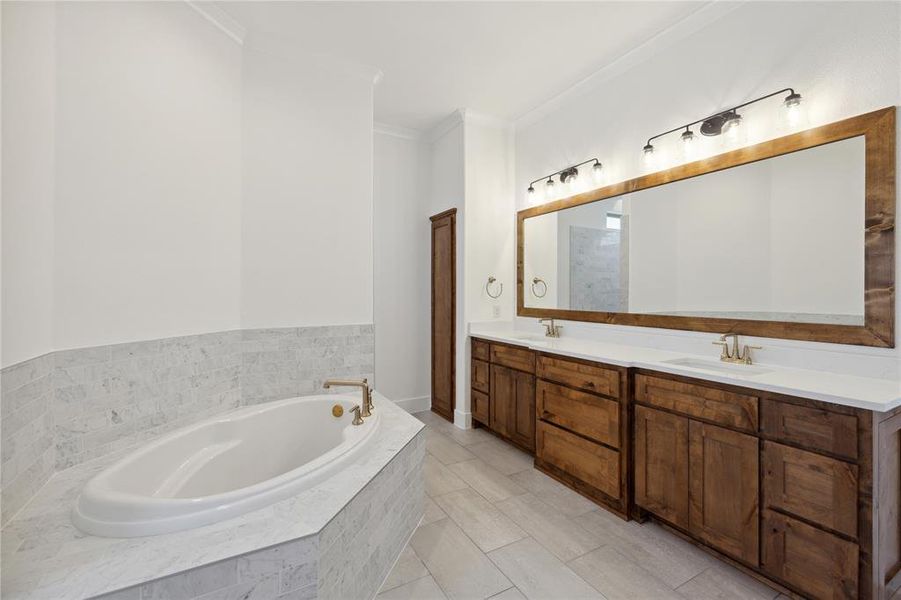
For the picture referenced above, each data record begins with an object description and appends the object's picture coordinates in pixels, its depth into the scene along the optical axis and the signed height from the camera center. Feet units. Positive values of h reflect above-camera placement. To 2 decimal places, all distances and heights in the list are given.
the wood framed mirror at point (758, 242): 5.37 +1.00
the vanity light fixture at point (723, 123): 6.16 +3.14
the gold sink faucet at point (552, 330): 10.44 -0.89
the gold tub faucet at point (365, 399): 6.79 -1.82
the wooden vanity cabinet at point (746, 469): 4.38 -2.50
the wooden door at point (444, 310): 12.05 -0.39
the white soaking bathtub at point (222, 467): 3.85 -2.26
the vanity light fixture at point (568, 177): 9.48 +3.20
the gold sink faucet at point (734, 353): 6.54 -0.97
